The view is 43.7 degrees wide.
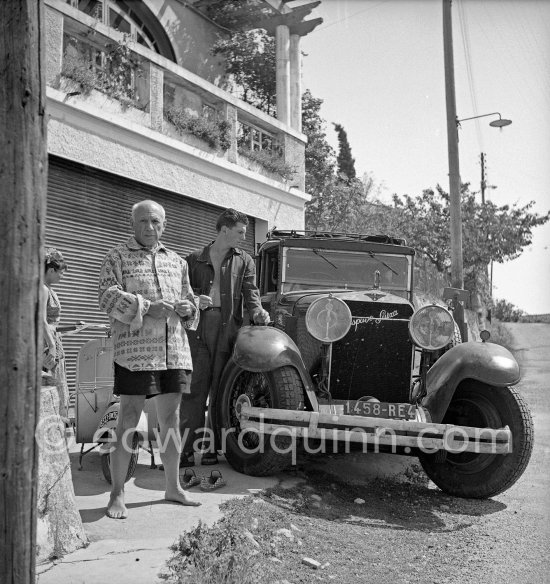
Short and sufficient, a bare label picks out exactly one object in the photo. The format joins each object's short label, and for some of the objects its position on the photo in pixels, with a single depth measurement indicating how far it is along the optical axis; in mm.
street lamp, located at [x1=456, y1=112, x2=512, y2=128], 13688
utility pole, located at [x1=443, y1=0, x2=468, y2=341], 13484
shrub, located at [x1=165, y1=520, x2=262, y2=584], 2857
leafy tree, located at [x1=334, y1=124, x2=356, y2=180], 31141
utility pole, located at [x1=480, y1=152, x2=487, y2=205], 27984
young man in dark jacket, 4902
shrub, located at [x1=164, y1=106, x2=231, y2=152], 10127
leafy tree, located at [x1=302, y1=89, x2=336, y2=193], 16016
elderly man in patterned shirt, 3600
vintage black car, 4484
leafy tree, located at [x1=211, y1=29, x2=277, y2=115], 13398
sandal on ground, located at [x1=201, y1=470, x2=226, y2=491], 4270
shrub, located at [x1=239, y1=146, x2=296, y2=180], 11812
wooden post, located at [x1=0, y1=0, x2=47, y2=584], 2139
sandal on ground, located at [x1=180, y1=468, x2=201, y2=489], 4313
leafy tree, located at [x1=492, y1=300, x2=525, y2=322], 35100
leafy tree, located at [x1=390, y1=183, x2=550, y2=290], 25562
